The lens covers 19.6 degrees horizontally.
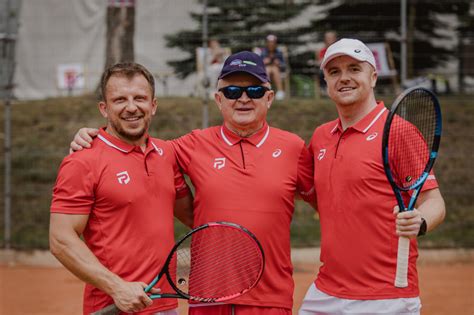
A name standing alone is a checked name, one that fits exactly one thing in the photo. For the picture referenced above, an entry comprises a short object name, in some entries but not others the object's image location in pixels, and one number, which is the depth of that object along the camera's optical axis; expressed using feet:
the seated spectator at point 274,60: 73.74
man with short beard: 24.44
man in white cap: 25.94
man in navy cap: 26.76
